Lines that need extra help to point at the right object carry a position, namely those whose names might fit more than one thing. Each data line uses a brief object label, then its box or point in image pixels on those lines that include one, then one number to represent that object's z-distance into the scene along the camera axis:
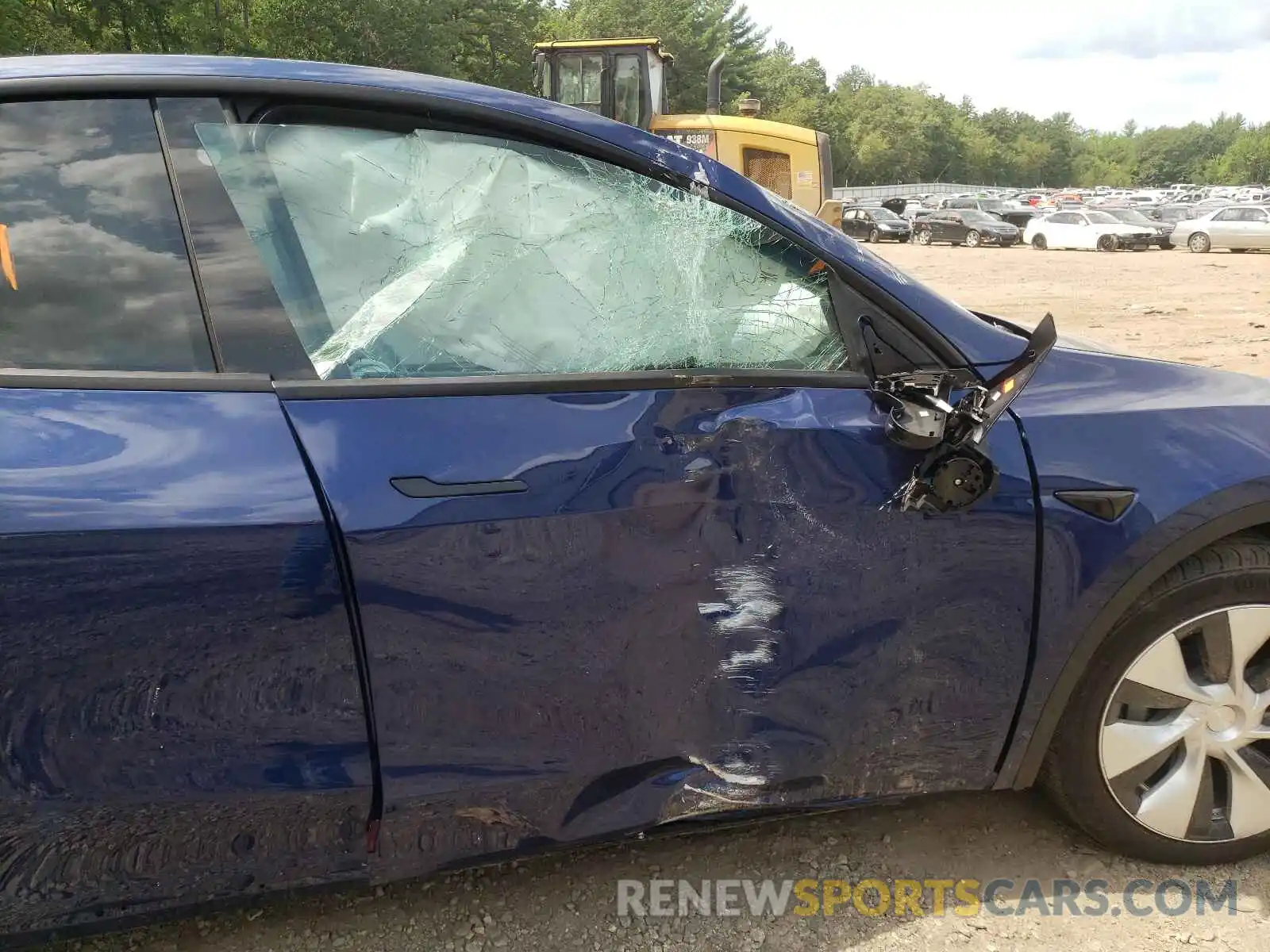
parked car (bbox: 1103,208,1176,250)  26.84
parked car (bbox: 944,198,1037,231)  34.94
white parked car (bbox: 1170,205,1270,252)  23.72
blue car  1.56
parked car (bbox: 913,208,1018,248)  29.86
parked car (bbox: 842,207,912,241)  32.47
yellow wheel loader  10.88
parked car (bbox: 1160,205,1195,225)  32.18
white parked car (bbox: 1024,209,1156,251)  26.52
